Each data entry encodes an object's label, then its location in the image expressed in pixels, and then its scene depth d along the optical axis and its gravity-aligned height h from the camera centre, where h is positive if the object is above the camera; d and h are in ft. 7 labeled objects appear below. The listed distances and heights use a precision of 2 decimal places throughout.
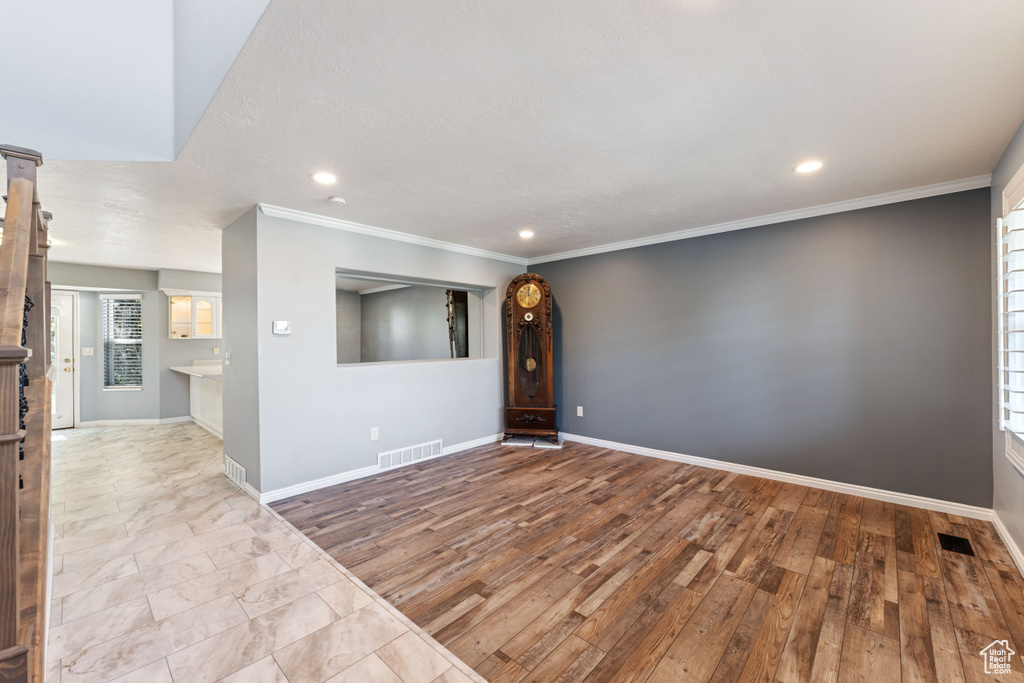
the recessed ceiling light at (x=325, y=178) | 8.54 +3.54
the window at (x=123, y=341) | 20.08 +0.50
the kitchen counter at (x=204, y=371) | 16.74 -0.98
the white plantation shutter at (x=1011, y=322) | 7.33 +0.23
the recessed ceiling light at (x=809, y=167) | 8.27 +3.47
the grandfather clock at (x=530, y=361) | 15.79 -0.67
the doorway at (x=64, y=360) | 18.88 -0.35
